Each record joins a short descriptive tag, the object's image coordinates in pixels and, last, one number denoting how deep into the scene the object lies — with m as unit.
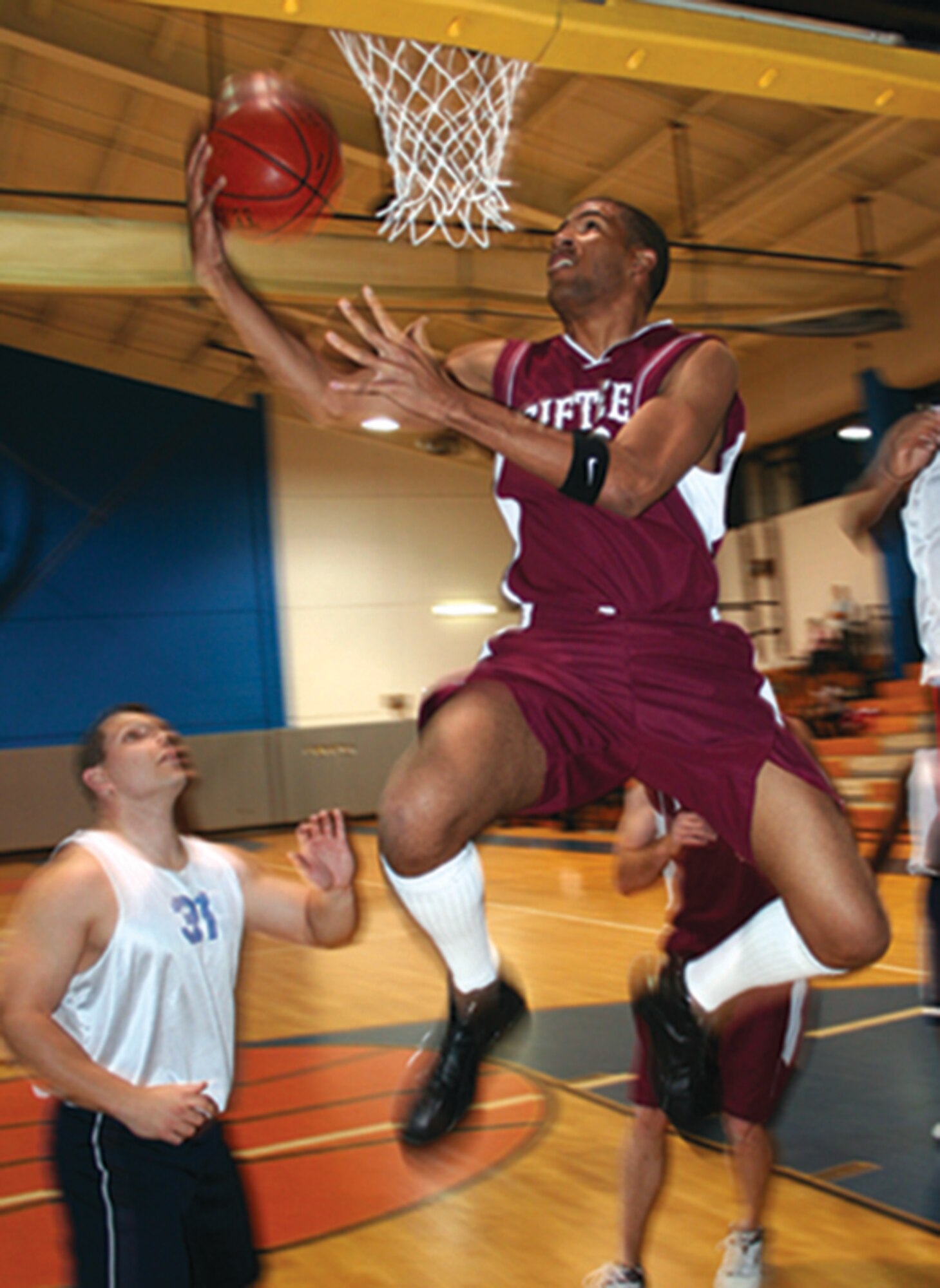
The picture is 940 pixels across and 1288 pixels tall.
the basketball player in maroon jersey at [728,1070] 2.89
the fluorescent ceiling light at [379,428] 16.01
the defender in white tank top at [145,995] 2.18
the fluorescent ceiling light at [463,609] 17.44
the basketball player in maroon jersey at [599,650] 2.17
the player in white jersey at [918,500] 2.94
